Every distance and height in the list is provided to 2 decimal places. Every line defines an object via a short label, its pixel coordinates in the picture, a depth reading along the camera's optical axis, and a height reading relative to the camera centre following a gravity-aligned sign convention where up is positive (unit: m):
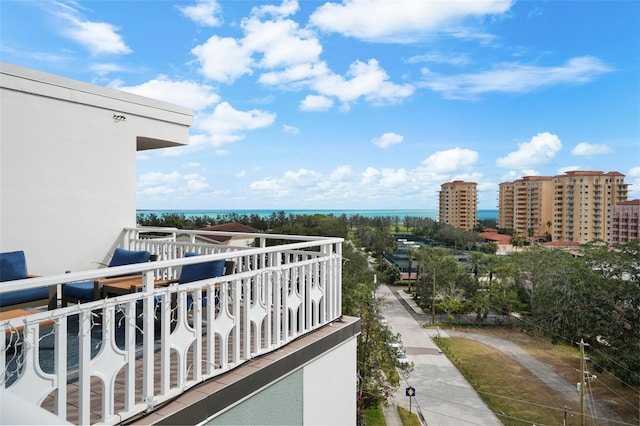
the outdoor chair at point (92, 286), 4.00 -0.81
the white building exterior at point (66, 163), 4.72 +0.57
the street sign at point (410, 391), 17.26 -7.91
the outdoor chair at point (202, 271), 3.78 -0.62
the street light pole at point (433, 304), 32.84 -8.07
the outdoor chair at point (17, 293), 3.92 -0.86
